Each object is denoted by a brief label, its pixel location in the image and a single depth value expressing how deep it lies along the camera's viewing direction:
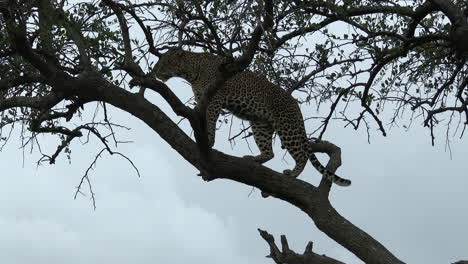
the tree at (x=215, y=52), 15.84
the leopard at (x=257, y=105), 20.55
